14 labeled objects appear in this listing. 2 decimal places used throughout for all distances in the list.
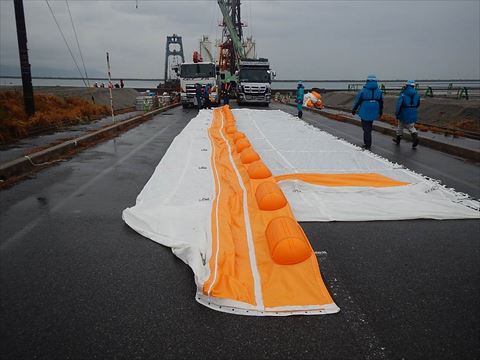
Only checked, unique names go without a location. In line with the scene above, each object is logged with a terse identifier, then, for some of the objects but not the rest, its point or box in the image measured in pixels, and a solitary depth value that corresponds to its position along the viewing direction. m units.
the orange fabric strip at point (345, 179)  6.42
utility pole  12.69
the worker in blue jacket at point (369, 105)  10.33
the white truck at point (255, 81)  27.78
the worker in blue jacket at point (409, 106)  10.36
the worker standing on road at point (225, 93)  27.62
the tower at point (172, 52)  64.19
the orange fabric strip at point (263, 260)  3.08
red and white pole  14.07
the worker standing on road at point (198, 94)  25.00
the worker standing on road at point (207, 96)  25.45
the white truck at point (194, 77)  26.51
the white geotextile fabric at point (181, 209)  3.84
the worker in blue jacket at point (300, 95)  18.82
